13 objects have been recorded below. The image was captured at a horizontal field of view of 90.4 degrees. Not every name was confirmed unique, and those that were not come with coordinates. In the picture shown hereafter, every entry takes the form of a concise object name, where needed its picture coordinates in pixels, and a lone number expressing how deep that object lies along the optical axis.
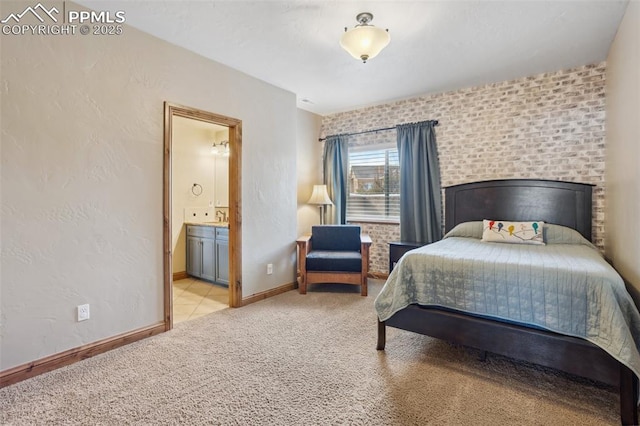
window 4.81
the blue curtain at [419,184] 4.24
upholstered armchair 3.96
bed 1.69
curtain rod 4.71
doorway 3.25
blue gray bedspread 1.70
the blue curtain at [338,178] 5.07
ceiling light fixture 2.26
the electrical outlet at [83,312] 2.35
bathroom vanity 4.18
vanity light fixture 5.19
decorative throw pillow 3.15
